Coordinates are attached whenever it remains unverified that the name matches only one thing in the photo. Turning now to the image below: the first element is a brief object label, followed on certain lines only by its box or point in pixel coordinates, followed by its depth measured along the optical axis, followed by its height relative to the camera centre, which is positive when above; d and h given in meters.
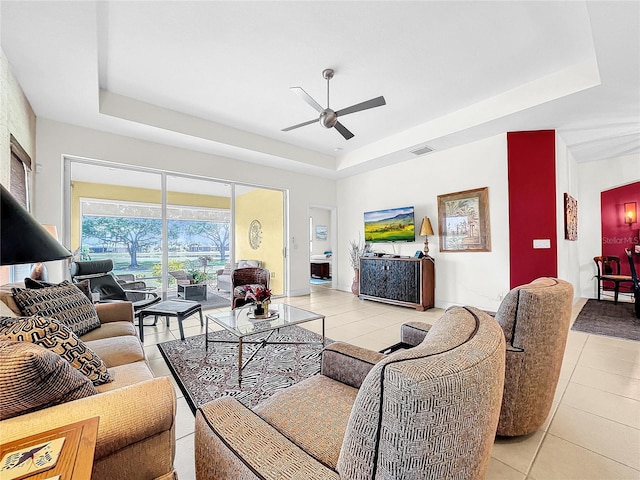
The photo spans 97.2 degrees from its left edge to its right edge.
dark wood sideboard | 4.92 -0.74
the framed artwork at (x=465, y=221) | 4.55 +0.32
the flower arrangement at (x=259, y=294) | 2.88 -0.53
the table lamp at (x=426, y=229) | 5.12 +0.20
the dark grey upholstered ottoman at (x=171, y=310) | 3.09 -0.74
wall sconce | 5.55 +0.50
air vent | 4.86 +1.61
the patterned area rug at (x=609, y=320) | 3.53 -1.17
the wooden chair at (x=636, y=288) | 4.04 -0.73
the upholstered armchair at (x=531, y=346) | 1.45 -0.57
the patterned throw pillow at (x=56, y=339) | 1.15 -0.42
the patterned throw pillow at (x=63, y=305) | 1.88 -0.43
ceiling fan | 2.93 +1.46
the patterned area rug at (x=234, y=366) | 2.25 -1.17
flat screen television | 5.44 +0.32
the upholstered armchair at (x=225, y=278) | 5.43 -0.67
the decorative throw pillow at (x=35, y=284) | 2.15 -0.30
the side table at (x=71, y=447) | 0.61 -0.51
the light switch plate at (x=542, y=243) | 4.05 -0.06
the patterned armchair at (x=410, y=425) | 0.52 -0.37
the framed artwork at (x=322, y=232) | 10.15 +0.36
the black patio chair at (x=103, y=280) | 3.52 -0.44
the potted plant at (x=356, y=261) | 6.29 -0.45
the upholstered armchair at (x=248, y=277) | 4.33 -0.53
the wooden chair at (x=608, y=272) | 4.97 -0.66
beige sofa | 0.92 -0.64
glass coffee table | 2.54 -0.78
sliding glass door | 4.23 +0.36
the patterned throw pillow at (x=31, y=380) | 0.87 -0.44
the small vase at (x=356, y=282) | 6.26 -0.92
